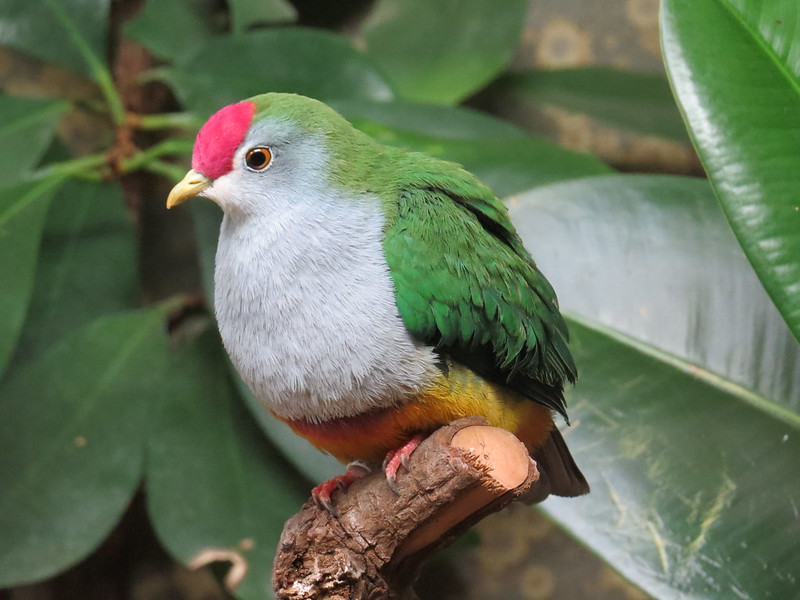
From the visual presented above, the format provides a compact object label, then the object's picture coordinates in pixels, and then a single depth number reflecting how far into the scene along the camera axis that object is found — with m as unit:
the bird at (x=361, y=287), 1.36
